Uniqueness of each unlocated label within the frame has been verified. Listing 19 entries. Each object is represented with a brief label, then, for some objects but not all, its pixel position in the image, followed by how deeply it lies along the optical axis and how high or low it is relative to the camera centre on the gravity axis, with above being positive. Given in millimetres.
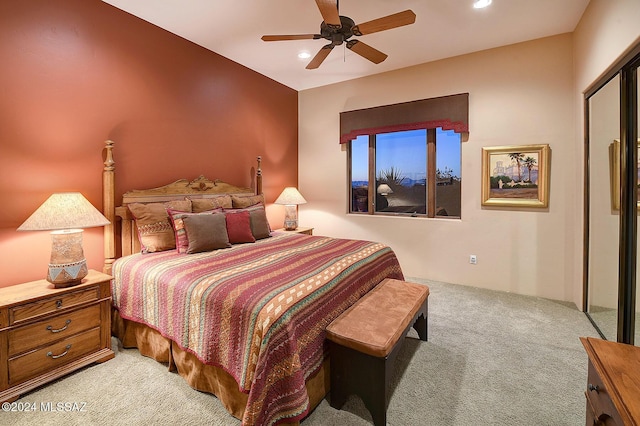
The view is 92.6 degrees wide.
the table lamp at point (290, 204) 4633 +87
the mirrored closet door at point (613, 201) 2152 +65
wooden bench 1637 -763
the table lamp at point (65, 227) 2101 -113
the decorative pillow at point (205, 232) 2764 -210
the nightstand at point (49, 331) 1884 -817
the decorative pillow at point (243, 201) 3812 +114
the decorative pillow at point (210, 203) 3322 +77
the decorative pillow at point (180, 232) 2801 -210
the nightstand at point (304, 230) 4576 -317
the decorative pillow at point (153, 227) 2795 -157
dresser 890 -561
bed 1522 -536
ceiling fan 2199 +1477
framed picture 3523 +404
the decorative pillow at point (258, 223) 3486 -154
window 4219 +547
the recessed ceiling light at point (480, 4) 2768 +1892
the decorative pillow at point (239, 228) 3156 -193
